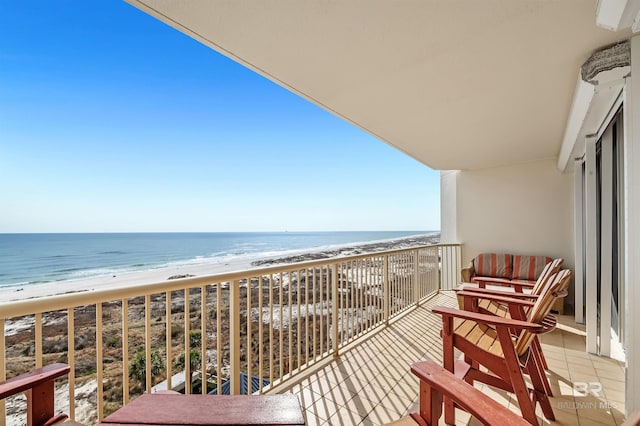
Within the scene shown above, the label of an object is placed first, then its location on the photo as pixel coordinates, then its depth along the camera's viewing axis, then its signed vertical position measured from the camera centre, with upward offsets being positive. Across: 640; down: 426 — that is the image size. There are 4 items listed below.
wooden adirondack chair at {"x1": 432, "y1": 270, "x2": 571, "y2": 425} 1.56 -0.86
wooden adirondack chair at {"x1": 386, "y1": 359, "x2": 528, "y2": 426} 0.77 -0.57
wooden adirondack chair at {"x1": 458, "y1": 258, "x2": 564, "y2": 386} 2.12 -0.69
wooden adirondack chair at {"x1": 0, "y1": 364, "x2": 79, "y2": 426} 0.88 -0.56
